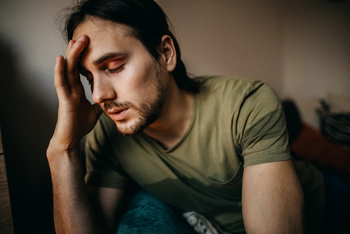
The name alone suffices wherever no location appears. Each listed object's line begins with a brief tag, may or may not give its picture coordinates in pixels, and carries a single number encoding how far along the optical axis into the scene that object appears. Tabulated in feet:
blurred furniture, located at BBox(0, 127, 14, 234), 1.55
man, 1.51
